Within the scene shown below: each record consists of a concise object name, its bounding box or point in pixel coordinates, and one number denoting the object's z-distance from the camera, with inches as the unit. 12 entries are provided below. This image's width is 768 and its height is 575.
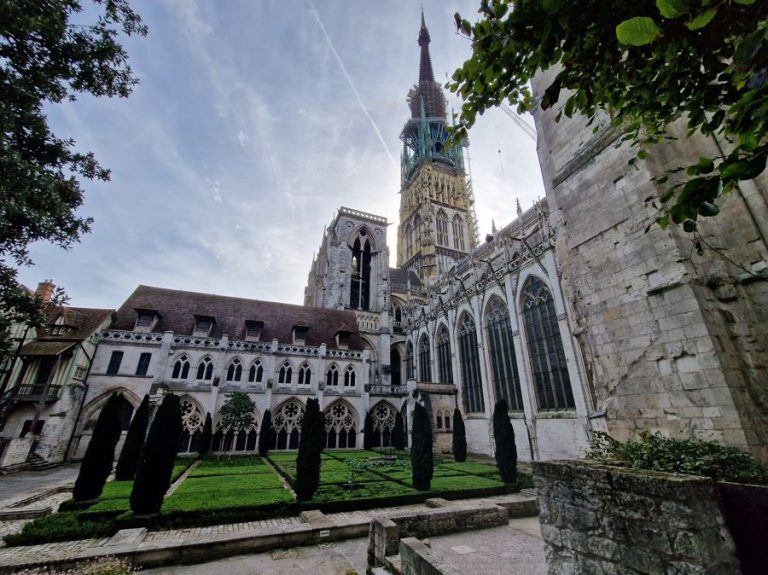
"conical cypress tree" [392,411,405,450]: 903.7
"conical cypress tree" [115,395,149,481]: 480.1
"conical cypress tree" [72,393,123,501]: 360.8
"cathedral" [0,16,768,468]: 178.1
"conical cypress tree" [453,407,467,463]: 703.7
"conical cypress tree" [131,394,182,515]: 317.7
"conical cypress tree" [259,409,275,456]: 774.5
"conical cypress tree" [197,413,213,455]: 730.5
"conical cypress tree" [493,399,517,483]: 471.2
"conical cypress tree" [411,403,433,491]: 428.5
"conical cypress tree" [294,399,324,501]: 373.7
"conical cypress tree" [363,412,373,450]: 896.9
